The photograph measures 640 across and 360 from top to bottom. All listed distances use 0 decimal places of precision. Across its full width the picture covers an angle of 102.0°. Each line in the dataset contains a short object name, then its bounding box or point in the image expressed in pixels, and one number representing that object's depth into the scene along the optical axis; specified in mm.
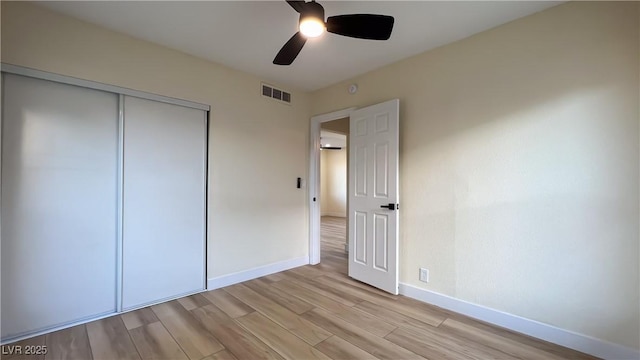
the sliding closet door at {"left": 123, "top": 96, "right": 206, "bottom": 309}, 2396
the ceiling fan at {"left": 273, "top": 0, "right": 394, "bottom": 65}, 1559
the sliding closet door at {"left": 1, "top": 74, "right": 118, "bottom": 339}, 1900
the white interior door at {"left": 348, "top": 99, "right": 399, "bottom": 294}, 2758
